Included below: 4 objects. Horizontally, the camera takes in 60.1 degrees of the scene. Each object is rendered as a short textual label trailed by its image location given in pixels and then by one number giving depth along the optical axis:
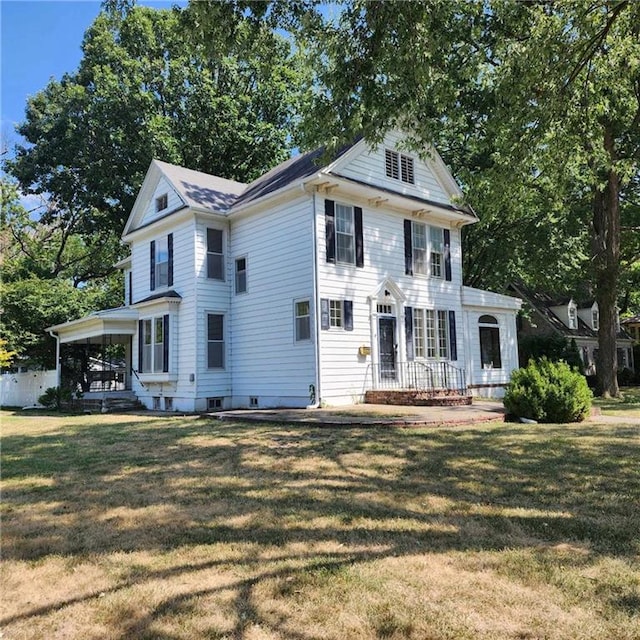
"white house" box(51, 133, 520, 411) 15.34
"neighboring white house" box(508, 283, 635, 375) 31.75
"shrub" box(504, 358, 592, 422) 11.42
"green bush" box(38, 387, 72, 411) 19.20
